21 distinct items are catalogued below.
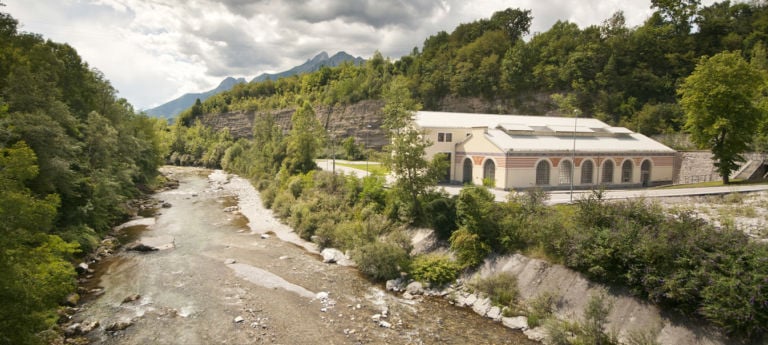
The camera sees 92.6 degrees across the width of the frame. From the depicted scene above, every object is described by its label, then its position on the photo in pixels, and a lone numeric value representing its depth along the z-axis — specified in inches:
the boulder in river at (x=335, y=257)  816.9
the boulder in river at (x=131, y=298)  605.2
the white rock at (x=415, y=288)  660.7
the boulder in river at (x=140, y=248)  868.6
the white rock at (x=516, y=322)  536.2
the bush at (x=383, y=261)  718.5
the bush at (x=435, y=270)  675.4
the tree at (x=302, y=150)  1599.4
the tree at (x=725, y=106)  1039.6
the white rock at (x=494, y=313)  564.7
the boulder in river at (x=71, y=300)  577.2
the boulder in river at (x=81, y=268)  703.9
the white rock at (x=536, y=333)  504.8
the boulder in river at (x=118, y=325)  517.0
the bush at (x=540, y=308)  530.6
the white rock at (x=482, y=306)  583.7
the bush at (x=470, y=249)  680.4
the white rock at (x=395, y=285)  681.0
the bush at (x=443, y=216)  773.3
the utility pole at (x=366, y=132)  2710.4
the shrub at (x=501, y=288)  588.1
